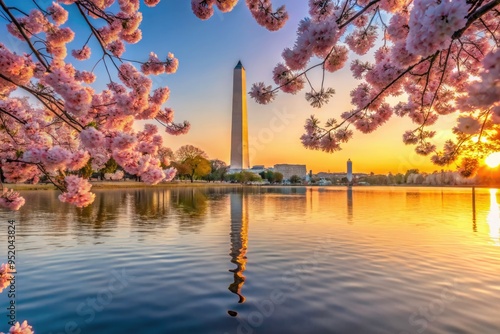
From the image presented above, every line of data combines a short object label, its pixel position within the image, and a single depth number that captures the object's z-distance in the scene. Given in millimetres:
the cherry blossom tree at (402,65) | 1978
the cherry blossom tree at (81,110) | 4043
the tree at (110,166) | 48906
